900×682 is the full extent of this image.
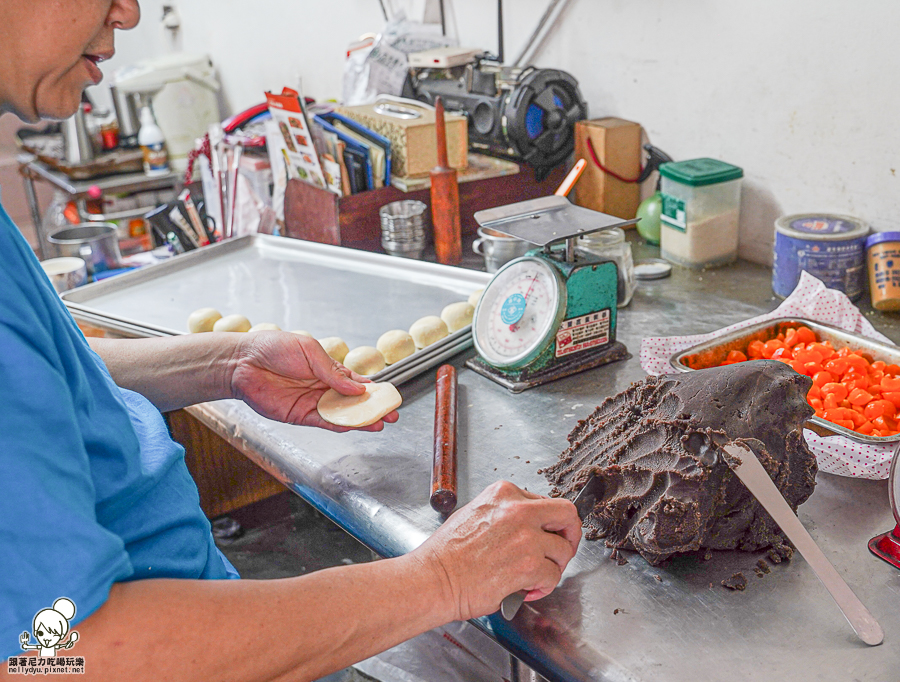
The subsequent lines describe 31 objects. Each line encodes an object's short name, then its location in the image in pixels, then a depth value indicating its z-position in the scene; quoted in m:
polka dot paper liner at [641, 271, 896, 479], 1.09
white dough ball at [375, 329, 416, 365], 1.60
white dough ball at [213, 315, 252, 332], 1.74
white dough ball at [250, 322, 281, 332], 1.70
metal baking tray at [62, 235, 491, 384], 1.86
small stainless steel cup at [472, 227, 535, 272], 2.00
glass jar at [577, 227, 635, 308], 1.82
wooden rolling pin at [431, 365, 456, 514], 1.08
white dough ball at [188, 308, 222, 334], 1.81
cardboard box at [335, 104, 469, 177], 2.24
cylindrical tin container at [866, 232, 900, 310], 1.68
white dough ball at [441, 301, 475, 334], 1.70
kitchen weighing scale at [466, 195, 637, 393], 1.40
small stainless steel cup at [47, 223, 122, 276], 2.73
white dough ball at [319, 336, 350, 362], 1.61
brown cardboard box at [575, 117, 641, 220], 2.28
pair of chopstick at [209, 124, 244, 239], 2.75
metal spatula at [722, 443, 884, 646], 0.85
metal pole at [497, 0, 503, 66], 2.63
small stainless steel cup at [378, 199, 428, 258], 2.17
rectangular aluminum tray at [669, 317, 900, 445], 1.35
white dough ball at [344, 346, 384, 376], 1.54
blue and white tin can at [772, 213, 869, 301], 1.74
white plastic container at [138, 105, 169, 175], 4.15
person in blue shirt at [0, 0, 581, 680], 0.63
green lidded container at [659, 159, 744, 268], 1.98
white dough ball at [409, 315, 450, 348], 1.66
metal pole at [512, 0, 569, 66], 2.44
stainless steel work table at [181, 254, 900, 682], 0.83
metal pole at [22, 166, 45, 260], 4.14
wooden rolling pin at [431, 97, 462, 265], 2.12
